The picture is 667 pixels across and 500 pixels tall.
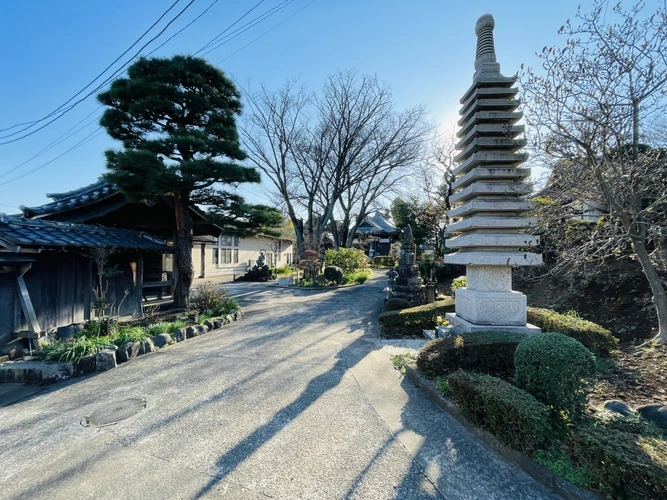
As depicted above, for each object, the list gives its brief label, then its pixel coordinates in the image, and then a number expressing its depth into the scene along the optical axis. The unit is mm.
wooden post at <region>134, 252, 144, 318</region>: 7801
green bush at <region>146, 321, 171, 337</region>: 6043
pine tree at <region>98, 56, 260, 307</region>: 6859
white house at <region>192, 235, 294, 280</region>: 19266
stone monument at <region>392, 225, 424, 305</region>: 9078
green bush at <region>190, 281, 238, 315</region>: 8172
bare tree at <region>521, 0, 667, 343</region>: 3941
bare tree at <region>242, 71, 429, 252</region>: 18484
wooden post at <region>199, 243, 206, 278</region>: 19047
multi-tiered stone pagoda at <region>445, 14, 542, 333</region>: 5012
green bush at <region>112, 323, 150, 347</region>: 5330
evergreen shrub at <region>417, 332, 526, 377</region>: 3807
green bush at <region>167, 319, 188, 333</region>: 6359
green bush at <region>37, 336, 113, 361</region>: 4684
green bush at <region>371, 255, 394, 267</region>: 28550
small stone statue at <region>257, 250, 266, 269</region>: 20078
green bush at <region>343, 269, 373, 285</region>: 16237
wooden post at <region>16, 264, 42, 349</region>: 5086
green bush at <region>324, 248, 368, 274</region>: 17594
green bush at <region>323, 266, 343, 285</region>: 15477
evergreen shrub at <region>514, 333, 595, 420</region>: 2561
